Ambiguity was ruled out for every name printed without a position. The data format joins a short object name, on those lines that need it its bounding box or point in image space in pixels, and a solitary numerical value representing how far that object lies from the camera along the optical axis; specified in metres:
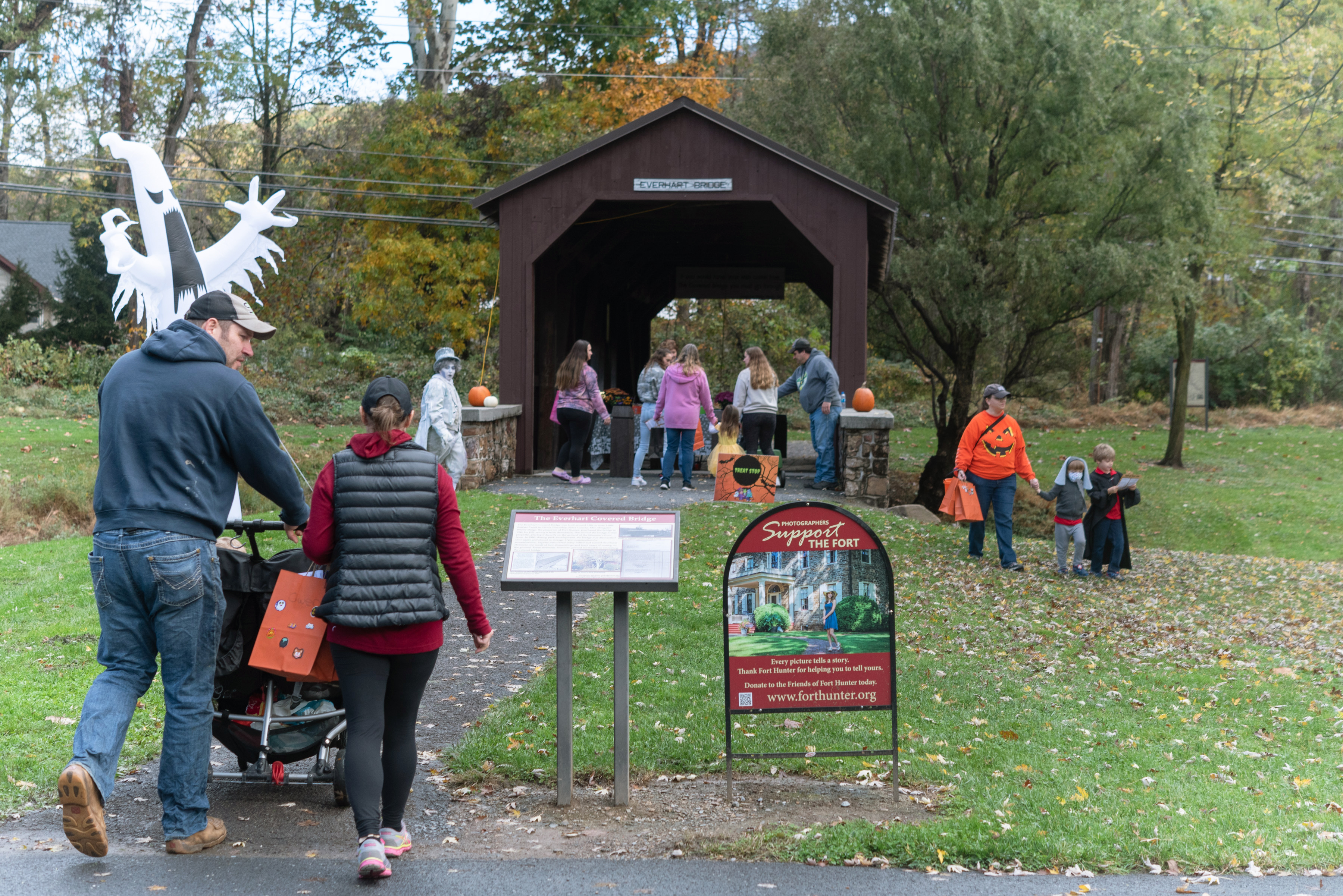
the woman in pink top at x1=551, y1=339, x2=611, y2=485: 14.18
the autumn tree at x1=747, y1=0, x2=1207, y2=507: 20.67
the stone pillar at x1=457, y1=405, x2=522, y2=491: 14.65
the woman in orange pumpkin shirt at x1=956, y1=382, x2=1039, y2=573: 11.65
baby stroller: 4.51
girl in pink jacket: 13.86
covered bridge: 16.38
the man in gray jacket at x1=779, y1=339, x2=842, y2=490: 15.19
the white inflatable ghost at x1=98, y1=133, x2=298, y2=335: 9.41
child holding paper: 12.14
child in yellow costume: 12.99
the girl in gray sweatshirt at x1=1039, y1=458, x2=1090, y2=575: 11.97
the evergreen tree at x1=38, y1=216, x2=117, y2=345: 32.38
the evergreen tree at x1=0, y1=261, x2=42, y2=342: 32.31
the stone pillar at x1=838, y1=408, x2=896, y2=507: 14.94
